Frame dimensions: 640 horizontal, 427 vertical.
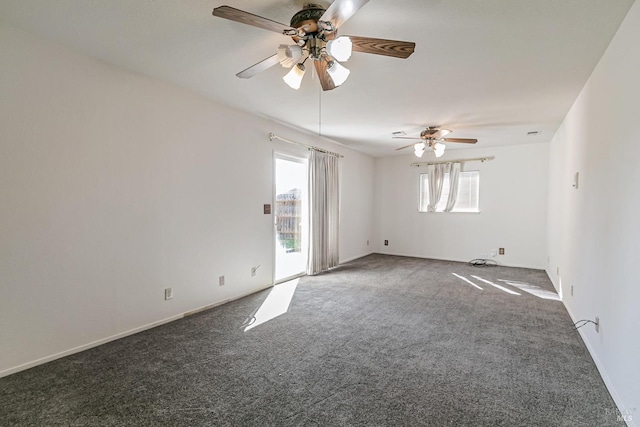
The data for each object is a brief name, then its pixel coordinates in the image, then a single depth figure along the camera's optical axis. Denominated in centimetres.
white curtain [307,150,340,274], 536
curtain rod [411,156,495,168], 638
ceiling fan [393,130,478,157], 470
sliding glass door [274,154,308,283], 486
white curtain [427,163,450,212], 685
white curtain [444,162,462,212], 671
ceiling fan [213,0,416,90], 166
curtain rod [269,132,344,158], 455
